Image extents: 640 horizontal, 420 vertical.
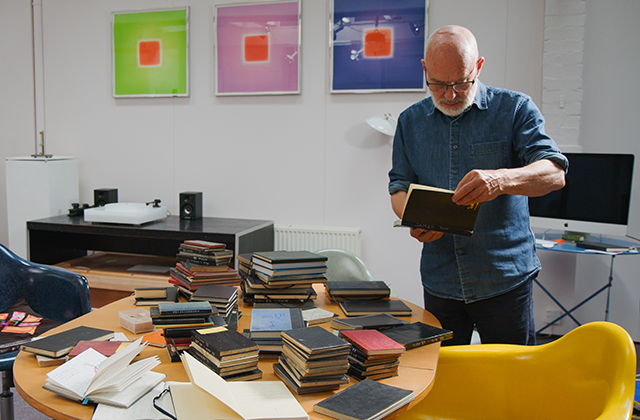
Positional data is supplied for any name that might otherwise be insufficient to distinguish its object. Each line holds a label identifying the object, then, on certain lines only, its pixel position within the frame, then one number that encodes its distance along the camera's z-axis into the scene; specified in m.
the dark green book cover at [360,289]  1.91
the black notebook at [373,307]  1.77
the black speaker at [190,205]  3.73
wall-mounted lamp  3.48
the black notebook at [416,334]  1.49
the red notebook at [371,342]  1.27
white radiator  3.67
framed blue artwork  3.50
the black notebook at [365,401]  1.08
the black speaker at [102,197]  3.88
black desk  3.32
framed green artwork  3.91
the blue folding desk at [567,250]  2.92
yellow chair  1.42
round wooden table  1.14
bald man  1.73
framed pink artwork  3.71
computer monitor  2.96
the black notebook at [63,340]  1.38
